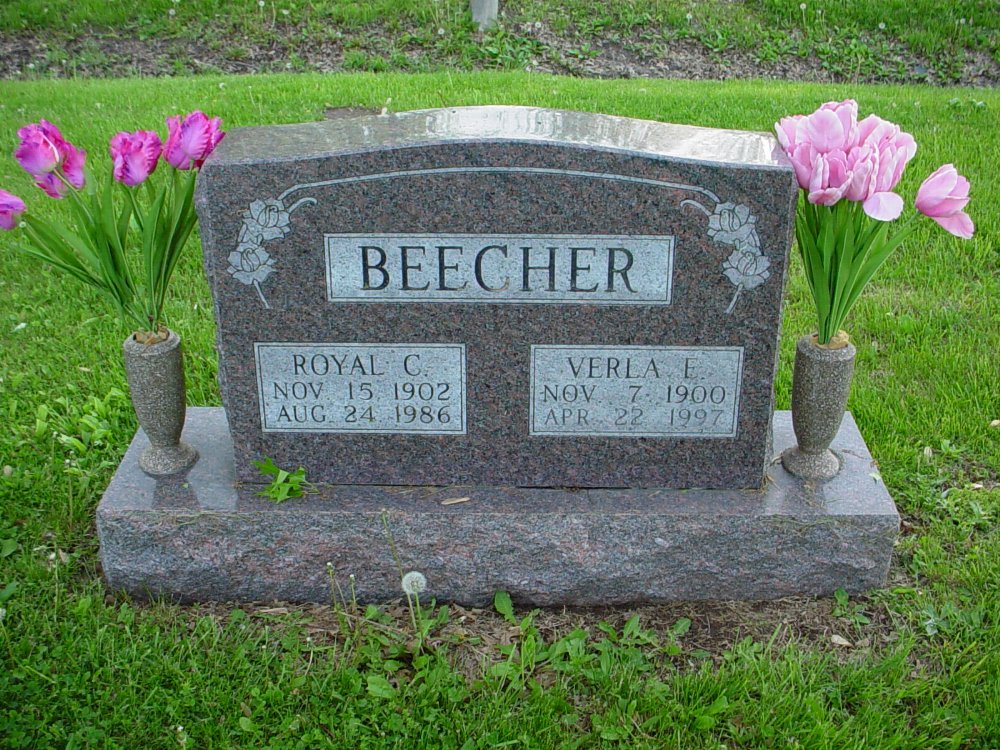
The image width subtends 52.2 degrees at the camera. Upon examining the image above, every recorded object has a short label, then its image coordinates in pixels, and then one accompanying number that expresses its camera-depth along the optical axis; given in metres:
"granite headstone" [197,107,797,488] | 2.72
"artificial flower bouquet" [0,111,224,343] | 2.84
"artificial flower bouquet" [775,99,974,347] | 2.71
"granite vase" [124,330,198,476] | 3.01
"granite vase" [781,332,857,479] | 2.98
